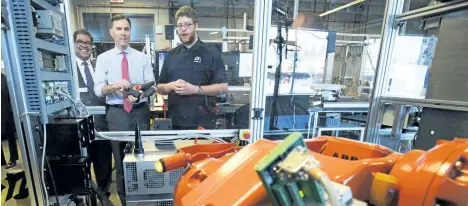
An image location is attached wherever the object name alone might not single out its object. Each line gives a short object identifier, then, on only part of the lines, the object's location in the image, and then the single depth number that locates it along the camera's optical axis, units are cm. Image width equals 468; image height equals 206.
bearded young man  186
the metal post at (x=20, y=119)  104
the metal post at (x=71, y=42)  164
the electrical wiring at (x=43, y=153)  116
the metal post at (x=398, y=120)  192
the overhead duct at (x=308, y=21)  291
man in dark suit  176
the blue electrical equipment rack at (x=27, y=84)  105
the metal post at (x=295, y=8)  284
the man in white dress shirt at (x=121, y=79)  180
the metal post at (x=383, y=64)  180
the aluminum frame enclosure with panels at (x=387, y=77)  148
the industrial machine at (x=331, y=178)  44
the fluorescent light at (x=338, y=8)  364
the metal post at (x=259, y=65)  168
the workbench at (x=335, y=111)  299
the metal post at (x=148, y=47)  187
